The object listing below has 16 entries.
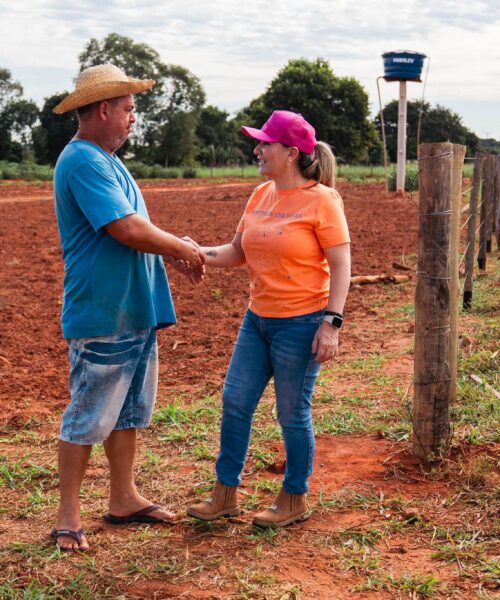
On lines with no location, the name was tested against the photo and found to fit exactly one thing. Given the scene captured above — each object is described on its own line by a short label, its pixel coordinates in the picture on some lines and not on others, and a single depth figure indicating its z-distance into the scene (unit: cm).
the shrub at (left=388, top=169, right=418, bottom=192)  3028
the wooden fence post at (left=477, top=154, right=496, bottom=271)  1006
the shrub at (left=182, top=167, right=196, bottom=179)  4604
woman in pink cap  332
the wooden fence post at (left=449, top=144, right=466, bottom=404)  473
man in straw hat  321
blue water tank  2622
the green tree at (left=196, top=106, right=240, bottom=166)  7850
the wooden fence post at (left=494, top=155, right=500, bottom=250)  1171
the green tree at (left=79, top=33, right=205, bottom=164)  6481
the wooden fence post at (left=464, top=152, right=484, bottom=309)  807
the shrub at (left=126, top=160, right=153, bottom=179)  4688
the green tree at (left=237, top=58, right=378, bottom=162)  5953
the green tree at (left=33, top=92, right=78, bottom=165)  5769
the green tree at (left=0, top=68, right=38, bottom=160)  6569
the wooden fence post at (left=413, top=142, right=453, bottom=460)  415
